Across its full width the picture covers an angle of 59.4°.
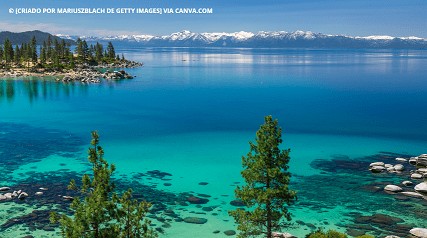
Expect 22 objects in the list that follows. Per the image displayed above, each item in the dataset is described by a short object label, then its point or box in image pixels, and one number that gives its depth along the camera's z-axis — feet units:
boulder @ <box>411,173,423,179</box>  206.72
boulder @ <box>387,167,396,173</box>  221.89
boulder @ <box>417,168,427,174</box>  213.56
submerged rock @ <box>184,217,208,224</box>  159.42
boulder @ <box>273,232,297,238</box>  144.97
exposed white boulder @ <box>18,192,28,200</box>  177.55
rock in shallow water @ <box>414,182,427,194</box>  187.28
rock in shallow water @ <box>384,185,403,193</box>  189.45
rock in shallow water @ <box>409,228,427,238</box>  143.02
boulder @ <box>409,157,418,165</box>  234.17
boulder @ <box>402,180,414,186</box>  197.36
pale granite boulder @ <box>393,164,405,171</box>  221.05
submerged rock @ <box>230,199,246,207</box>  178.69
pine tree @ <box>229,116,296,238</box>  113.70
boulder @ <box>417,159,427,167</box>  227.87
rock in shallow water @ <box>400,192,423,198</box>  183.52
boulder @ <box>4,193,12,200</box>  177.37
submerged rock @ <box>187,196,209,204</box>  181.57
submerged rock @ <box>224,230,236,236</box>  150.20
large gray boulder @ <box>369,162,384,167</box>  229.74
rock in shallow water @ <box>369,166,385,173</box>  221.11
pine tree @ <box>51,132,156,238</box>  80.89
